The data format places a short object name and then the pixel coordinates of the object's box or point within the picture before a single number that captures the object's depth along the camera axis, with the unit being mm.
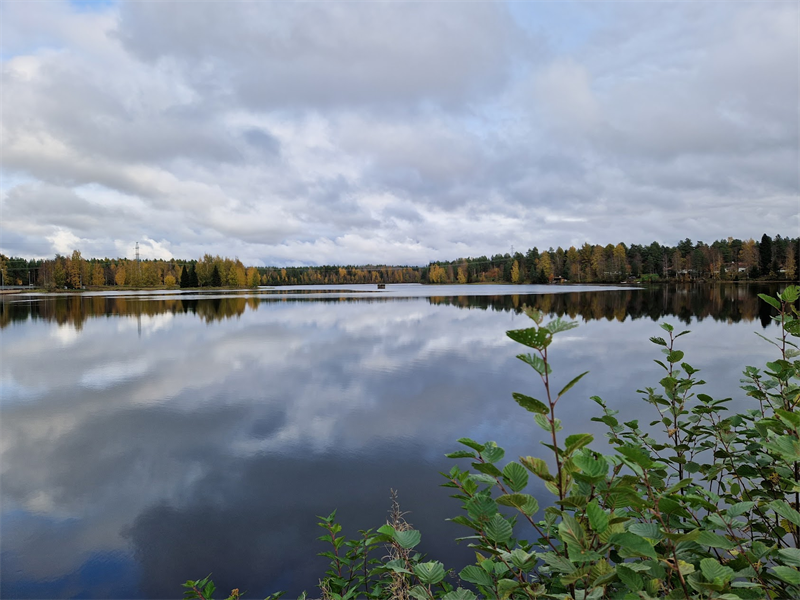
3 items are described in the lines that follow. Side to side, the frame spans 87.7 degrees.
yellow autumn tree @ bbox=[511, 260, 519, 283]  150500
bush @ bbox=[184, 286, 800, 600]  1404
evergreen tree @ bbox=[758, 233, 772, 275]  105125
